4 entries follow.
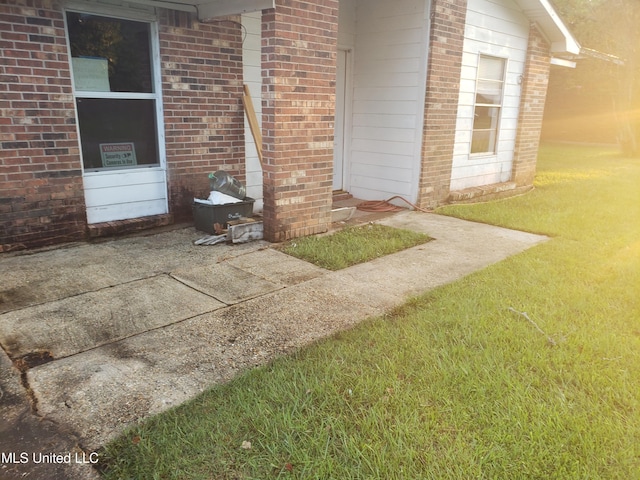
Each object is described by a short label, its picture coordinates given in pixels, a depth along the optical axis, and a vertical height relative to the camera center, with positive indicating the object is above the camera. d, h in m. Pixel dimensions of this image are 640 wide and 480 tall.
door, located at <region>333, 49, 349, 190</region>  7.66 -0.22
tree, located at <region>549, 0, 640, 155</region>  14.70 +2.05
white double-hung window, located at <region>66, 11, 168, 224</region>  5.03 -0.11
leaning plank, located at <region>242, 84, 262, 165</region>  6.05 -0.14
